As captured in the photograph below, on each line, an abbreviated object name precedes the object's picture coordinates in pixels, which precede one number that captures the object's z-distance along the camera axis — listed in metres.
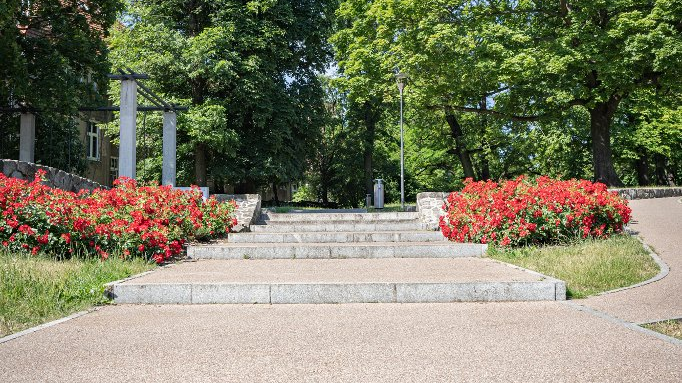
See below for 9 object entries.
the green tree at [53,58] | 17.33
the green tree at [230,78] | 19.62
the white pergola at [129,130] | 13.47
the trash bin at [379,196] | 19.77
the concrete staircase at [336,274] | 5.76
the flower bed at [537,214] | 8.95
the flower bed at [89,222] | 7.19
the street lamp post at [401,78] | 19.17
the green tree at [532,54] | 17.36
